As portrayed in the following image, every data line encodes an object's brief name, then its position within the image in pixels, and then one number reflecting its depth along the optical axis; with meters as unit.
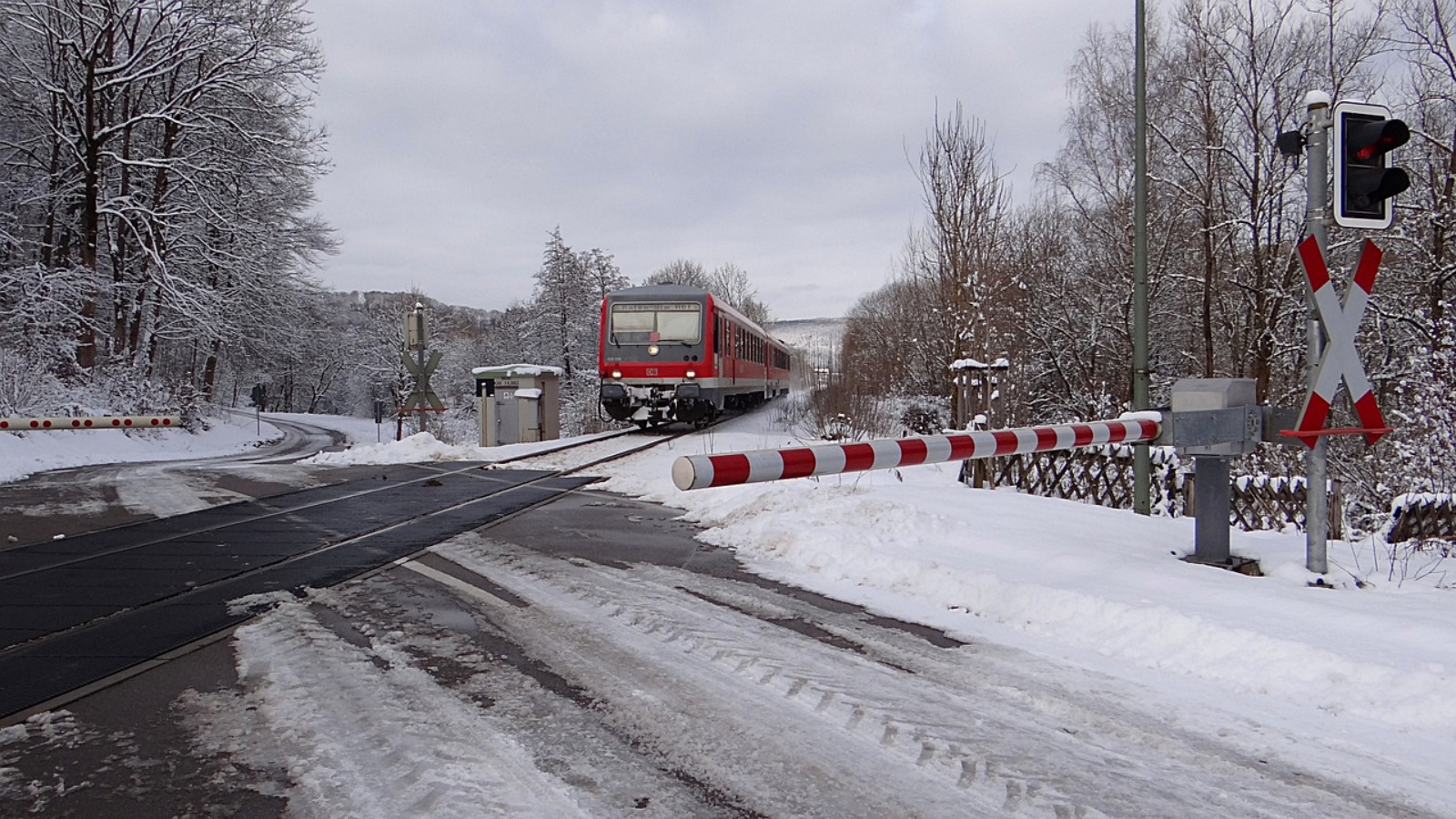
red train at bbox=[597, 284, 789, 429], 19.84
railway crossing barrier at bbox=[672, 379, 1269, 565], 4.86
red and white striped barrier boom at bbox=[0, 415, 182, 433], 12.91
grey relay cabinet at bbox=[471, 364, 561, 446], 19.75
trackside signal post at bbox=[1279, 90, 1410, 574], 5.04
